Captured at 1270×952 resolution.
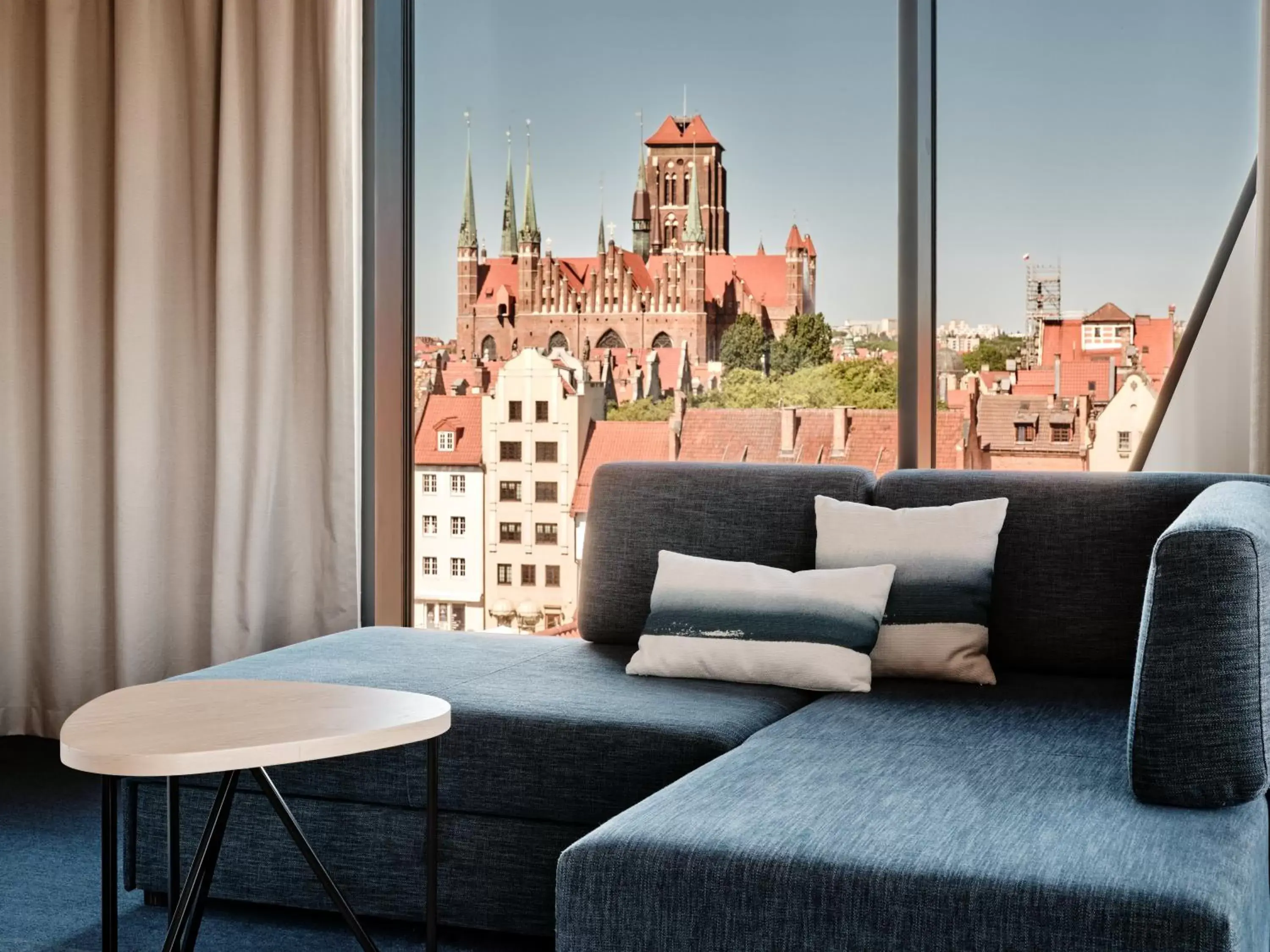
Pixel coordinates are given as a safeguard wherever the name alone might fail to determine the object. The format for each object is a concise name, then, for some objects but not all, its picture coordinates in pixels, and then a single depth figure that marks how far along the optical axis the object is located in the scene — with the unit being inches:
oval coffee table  65.7
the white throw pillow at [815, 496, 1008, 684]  103.3
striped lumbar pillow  101.2
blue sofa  59.4
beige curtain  146.9
